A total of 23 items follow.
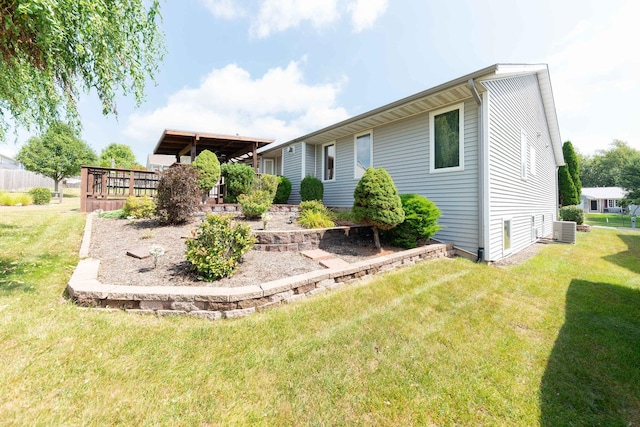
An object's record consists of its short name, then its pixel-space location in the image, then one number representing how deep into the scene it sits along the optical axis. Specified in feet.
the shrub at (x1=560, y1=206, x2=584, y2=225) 43.37
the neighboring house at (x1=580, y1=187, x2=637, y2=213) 112.68
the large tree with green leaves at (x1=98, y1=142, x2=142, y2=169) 119.55
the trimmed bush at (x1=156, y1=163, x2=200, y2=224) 19.62
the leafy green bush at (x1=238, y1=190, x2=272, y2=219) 22.47
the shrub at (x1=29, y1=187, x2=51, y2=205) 44.01
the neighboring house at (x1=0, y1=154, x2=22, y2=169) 113.86
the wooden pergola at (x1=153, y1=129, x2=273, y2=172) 30.71
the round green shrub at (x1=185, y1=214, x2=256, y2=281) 11.25
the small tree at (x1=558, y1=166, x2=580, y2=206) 53.01
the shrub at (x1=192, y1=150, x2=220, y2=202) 25.82
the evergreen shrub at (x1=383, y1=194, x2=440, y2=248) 18.13
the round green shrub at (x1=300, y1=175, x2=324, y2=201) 31.40
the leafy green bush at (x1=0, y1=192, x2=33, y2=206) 40.42
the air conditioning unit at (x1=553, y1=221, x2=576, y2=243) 30.04
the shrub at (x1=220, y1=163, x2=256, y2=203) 29.01
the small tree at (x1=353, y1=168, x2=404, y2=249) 16.48
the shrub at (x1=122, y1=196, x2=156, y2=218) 22.03
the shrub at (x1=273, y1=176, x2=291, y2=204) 35.12
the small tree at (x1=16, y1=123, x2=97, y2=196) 66.33
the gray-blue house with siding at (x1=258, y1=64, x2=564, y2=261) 18.34
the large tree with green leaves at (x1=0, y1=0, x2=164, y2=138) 9.30
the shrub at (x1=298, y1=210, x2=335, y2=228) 19.40
